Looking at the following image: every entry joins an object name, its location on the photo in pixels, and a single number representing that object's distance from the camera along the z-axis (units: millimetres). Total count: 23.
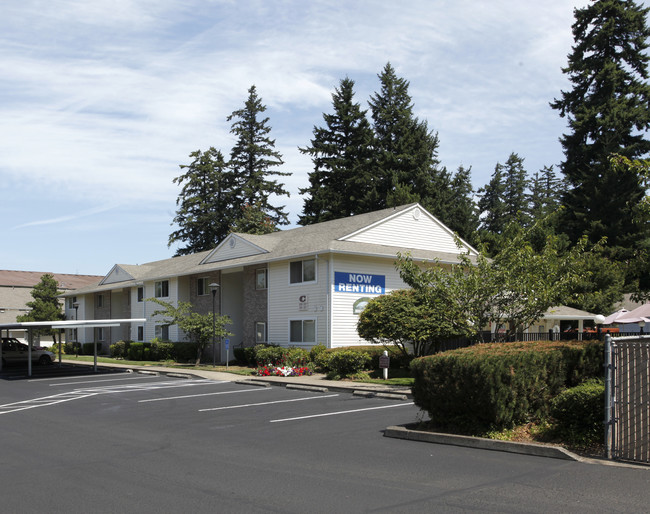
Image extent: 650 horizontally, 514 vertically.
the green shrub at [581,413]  9478
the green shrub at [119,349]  42750
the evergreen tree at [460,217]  53531
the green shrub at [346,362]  23422
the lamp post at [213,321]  30792
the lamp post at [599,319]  19469
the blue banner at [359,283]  28672
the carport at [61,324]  27264
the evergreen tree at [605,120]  45219
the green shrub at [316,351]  27236
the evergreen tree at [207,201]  68000
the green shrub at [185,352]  35812
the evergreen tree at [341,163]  58406
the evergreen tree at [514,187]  87344
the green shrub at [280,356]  27000
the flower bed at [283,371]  25083
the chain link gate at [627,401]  8695
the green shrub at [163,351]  36812
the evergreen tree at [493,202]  84188
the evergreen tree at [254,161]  68625
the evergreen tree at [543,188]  93688
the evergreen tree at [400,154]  54719
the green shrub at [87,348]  49031
